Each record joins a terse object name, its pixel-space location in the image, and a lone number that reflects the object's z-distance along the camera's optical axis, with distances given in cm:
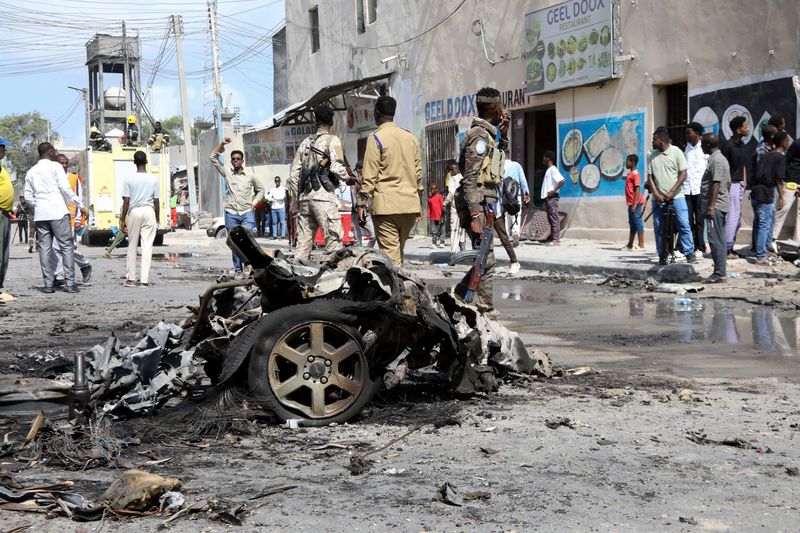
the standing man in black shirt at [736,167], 1370
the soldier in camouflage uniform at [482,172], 812
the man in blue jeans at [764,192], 1316
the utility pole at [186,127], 4156
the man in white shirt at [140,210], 1290
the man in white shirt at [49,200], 1240
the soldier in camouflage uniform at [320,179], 1049
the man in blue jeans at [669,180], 1311
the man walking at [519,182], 1778
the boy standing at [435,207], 2342
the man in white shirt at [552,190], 2025
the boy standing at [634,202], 1725
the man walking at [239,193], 1327
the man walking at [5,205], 1127
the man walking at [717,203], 1146
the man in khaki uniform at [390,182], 848
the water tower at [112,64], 5734
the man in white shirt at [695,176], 1424
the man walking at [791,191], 1342
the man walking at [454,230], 1772
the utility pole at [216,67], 4191
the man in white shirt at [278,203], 2980
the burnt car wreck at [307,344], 481
